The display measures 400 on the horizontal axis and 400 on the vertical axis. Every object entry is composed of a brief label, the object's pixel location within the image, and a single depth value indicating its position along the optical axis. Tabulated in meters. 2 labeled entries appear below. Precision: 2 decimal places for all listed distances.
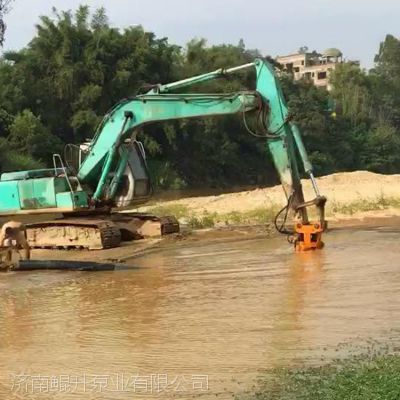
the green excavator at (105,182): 16.27
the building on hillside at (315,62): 109.56
